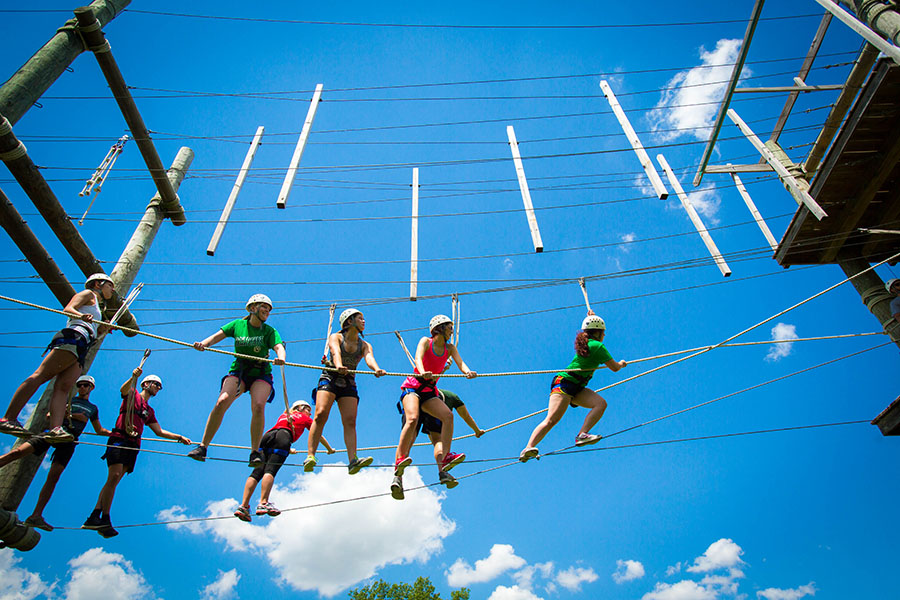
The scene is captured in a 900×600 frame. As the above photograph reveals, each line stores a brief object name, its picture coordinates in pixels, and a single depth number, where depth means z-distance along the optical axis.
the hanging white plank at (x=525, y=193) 7.31
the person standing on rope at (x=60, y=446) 5.53
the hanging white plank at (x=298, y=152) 7.24
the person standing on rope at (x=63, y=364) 5.49
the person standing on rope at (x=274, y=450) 5.59
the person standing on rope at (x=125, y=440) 6.14
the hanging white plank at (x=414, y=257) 7.30
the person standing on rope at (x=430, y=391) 5.92
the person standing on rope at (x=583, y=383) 6.36
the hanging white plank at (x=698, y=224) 7.21
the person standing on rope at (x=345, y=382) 5.96
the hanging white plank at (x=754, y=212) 8.16
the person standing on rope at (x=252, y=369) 6.04
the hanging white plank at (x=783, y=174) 7.21
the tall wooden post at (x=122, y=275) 5.49
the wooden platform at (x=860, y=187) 6.60
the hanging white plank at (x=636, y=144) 7.30
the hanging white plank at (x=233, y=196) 7.20
